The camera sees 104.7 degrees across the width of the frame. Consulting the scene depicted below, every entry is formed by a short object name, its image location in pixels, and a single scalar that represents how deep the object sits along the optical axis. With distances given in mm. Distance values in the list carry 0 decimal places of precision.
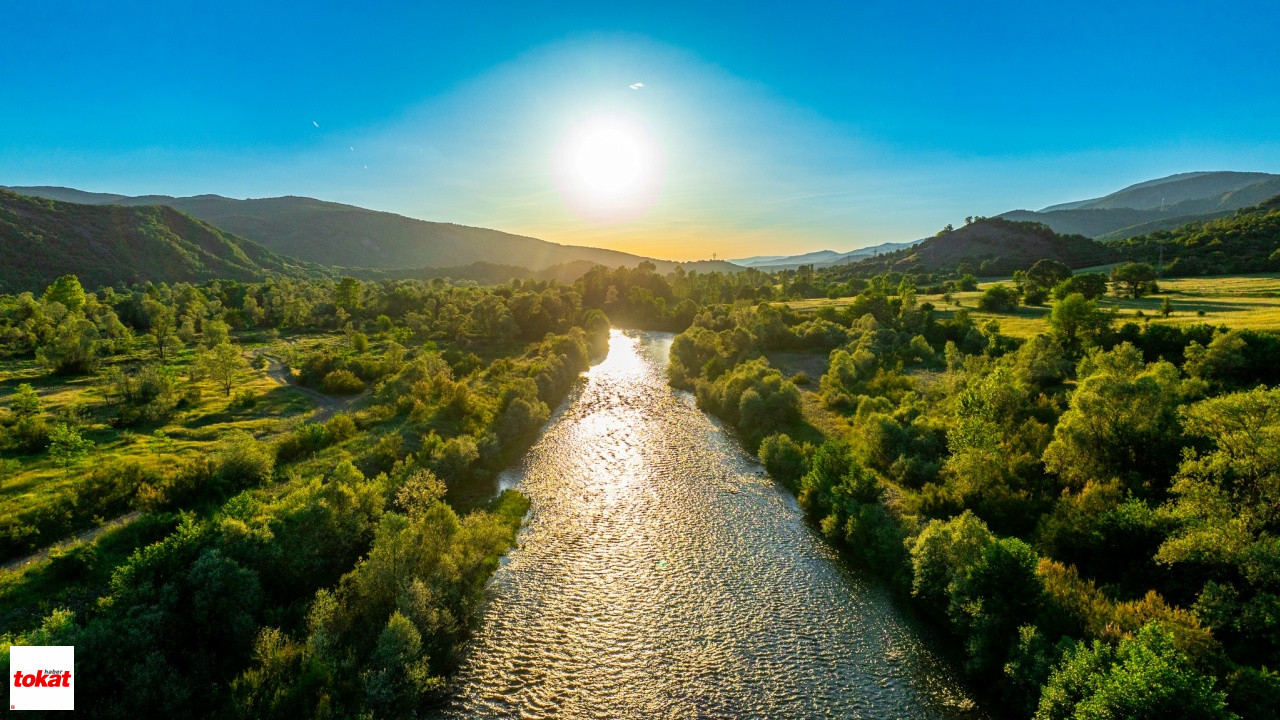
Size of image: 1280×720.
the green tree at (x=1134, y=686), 15523
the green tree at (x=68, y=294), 104688
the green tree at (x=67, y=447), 36397
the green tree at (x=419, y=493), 34094
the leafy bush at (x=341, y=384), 69000
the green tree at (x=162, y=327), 86844
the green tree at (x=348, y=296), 147500
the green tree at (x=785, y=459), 44188
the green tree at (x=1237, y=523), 20000
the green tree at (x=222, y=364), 62188
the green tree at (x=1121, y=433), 29797
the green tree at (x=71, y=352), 67188
